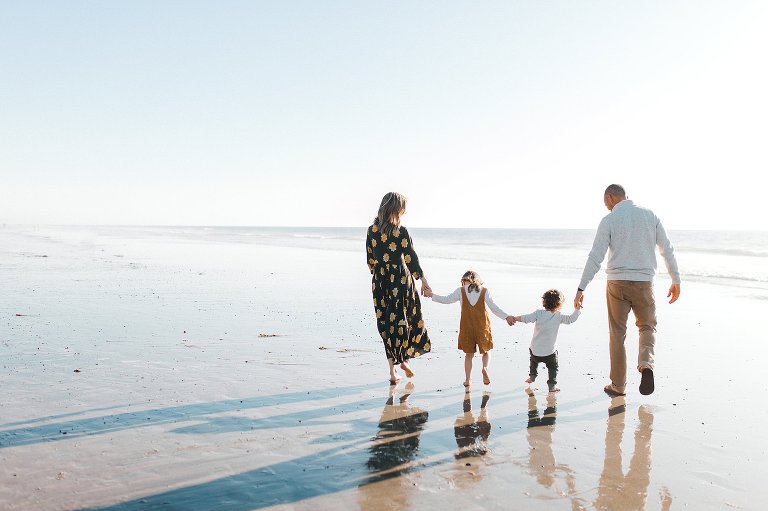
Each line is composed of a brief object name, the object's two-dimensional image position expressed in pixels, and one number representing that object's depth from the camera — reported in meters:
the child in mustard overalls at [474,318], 6.34
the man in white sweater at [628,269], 5.96
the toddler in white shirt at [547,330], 6.27
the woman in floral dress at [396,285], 6.46
